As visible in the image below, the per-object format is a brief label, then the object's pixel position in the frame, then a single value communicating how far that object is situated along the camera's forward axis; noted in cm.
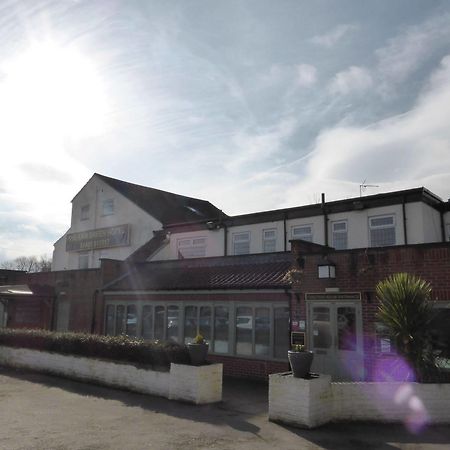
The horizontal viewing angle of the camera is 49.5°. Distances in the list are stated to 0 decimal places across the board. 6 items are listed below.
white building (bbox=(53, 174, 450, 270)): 1745
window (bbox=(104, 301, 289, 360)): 1428
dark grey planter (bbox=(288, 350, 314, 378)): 877
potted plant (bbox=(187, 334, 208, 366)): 1072
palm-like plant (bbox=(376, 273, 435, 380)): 895
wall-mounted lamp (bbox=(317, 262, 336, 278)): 1278
